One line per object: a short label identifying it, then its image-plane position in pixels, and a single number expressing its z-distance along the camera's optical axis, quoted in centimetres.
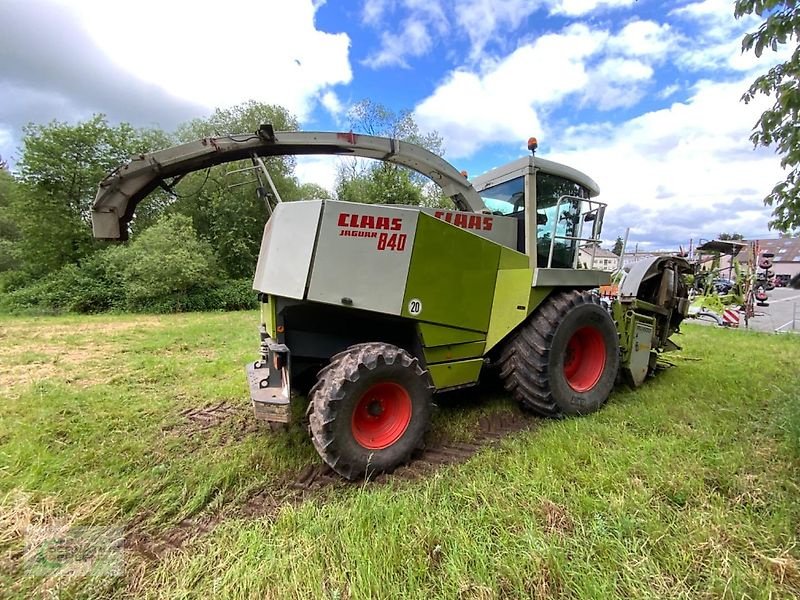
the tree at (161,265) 1463
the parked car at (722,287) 1916
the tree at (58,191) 1658
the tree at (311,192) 2352
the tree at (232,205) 1964
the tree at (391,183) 1633
